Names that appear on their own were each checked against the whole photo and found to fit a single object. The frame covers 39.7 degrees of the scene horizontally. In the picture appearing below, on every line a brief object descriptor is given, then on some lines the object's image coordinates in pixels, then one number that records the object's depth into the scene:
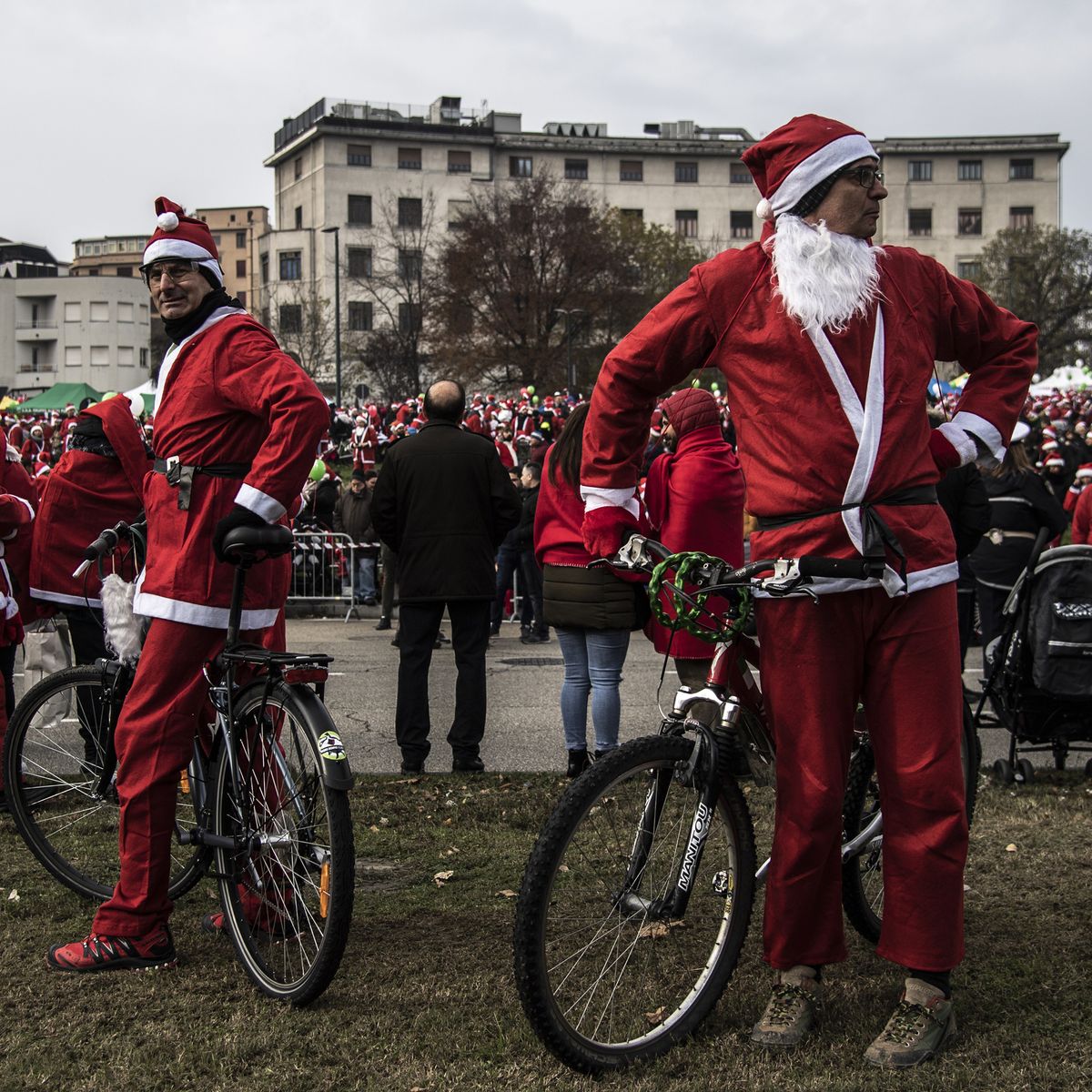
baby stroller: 7.10
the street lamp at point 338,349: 65.31
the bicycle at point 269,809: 3.92
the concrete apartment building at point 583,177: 88.25
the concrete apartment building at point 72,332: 109.56
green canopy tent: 51.69
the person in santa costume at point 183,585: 4.38
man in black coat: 7.79
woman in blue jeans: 7.16
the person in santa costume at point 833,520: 3.69
